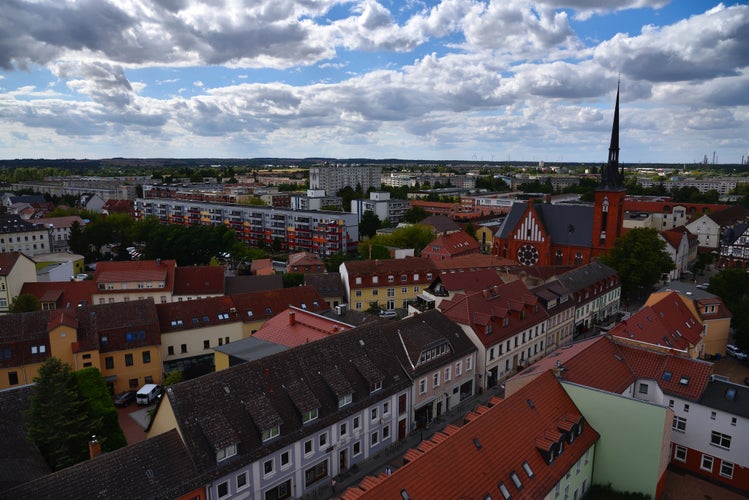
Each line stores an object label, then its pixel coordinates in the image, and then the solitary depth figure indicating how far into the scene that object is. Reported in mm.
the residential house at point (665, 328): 38969
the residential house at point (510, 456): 20406
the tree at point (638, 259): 68750
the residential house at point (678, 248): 85500
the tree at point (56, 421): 28625
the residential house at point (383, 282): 65938
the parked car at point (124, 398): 41397
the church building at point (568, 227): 82188
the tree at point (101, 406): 32062
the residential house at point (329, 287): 65562
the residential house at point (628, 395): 27094
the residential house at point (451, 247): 94125
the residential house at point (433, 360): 36562
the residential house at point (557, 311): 52281
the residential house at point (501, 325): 42594
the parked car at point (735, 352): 49709
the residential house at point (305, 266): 82562
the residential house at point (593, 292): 58094
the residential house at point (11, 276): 62312
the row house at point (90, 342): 40250
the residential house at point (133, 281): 63469
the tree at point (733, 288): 51594
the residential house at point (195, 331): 48125
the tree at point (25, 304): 54438
